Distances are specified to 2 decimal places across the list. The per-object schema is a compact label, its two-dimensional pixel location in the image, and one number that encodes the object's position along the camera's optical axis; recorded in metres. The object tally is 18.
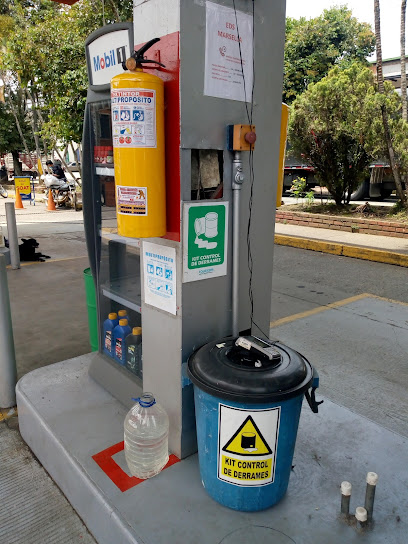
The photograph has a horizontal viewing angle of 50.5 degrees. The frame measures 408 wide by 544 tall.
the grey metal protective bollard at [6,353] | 3.00
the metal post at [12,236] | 6.87
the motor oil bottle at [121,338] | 3.00
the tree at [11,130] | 23.38
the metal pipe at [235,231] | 2.14
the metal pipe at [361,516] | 1.84
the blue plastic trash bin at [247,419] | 1.77
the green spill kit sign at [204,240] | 2.04
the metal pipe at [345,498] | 1.86
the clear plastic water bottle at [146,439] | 2.21
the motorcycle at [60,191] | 15.46
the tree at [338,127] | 9.82
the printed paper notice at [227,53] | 1.96
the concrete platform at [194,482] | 1.86
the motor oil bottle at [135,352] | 2.88
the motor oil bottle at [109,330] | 3.12
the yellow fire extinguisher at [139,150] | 1.85
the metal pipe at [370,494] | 1.86
